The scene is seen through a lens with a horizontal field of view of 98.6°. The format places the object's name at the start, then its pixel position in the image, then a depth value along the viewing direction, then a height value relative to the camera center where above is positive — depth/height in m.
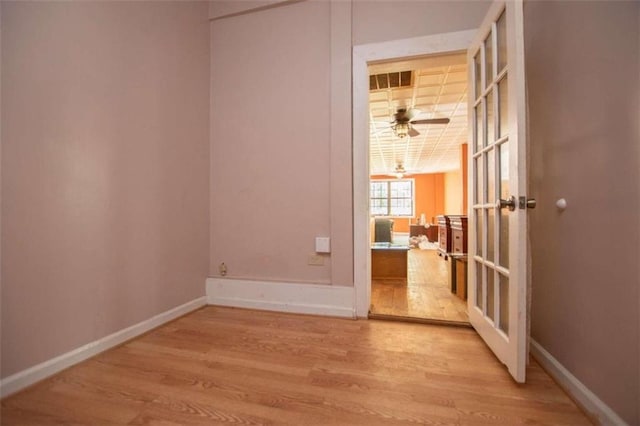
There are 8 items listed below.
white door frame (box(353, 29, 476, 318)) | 2.09 +0.38
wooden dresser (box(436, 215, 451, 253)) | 5.07 -0.35
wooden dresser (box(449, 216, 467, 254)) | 4.07 -0.26
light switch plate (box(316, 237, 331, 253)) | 2.17 -0.22
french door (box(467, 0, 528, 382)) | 1.25 +0.16
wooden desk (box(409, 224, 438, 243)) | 8.95 -0.48
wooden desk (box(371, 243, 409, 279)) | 3.53 -0.58
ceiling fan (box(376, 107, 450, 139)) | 3.84 +1.41
